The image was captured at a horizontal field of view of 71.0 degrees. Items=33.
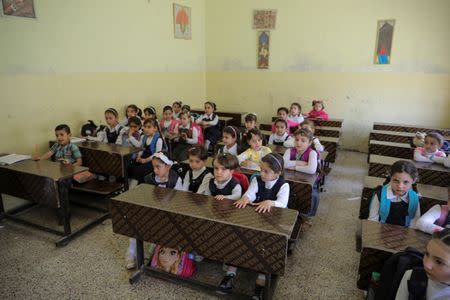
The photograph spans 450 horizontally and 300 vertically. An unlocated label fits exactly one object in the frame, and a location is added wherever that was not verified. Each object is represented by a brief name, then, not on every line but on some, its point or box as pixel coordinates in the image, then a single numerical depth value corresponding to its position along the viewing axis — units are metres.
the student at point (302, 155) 2.93
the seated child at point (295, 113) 5.78
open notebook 3.07
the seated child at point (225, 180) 2.31
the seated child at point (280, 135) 4.21
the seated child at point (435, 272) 1.27
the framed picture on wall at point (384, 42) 5.87
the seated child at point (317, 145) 3.62
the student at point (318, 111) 6.18
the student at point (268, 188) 2.21
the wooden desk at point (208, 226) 1.72
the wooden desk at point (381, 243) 1.62
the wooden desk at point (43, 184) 2.79
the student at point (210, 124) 5.69
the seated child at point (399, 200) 2.03
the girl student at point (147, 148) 3.68
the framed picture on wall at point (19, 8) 3.40
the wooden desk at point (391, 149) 3.78
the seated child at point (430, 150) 3.26
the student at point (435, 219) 1.76
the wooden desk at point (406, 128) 5.21
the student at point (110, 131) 4.29
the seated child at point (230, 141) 3.48
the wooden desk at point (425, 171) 2.95
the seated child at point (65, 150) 3.50
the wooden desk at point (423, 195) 2.20
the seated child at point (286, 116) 5.35
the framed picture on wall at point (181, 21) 6.26
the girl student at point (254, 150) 3.23
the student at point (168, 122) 5.16
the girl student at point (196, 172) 2.62
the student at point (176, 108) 6.00
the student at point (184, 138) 4.93
